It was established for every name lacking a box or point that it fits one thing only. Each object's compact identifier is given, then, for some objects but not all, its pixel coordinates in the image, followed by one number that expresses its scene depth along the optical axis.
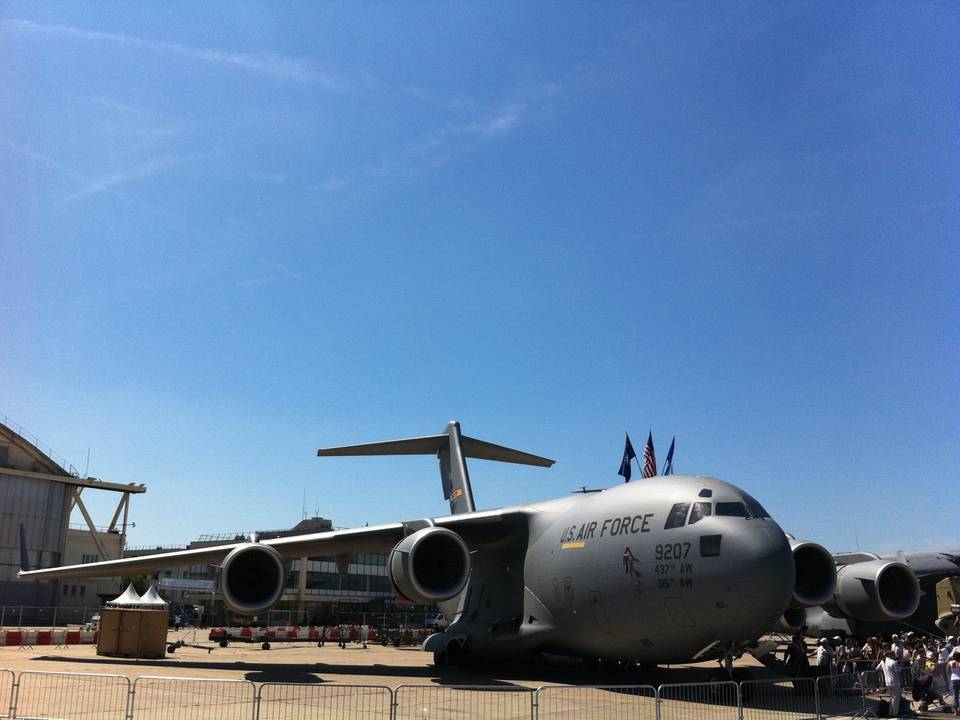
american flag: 23.95
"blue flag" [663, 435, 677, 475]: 25.56
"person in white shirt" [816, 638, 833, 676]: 15.83
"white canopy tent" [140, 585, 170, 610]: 27.27
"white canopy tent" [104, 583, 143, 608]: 26.53
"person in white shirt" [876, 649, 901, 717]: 12.67
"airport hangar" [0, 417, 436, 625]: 48.16
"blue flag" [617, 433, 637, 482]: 26.28
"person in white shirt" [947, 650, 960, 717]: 12.58
